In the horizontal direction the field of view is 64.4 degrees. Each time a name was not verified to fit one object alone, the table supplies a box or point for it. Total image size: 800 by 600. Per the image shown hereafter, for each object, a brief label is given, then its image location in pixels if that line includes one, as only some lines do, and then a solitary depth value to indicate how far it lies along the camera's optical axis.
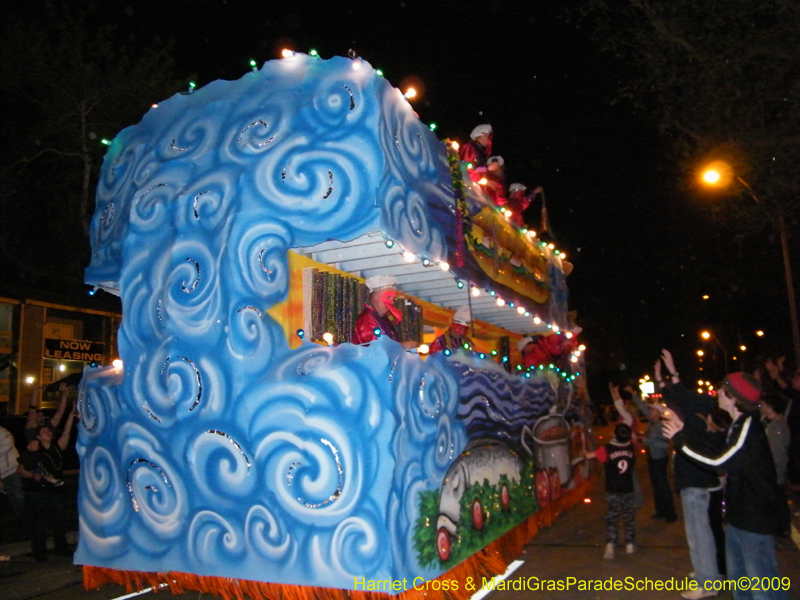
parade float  4.81
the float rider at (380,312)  5.70
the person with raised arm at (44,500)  7.18
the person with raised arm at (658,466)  8.98
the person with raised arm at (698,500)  5.51
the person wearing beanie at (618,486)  6.97
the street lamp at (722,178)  11.05
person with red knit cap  4.25
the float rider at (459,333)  6.64
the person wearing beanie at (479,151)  8.52
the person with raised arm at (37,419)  8.02
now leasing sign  16.36
